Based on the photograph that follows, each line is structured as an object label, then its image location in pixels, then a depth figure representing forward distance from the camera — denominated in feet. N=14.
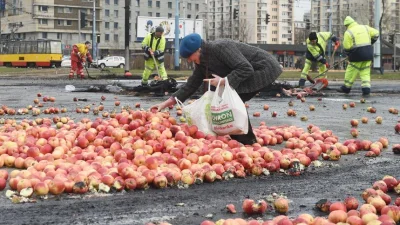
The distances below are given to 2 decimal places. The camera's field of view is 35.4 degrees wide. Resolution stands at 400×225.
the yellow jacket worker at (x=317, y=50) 64.23
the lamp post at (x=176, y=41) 169.05
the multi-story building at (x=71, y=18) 396.16
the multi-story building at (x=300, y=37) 500.70
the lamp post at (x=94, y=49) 255.70
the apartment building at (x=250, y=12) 617.95
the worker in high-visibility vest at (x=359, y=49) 54.29
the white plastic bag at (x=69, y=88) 65.22
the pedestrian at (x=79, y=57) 96.20
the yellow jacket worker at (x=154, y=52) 61.11
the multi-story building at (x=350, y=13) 418.51
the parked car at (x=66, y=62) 268.62
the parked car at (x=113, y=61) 292.20
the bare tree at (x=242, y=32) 398.60
